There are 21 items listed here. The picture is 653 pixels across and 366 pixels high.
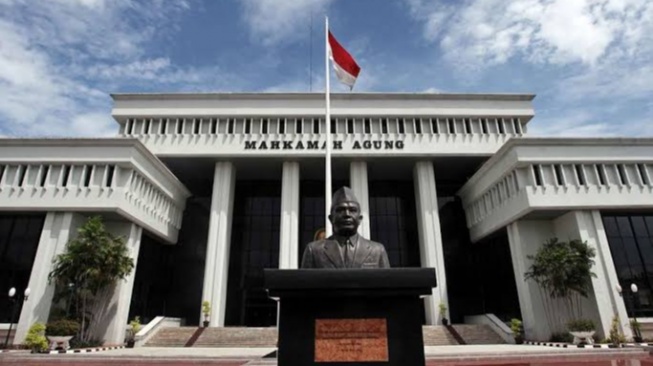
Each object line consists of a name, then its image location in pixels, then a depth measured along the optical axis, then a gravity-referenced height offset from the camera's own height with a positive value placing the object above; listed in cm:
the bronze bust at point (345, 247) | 711 +118
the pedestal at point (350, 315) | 591 -2
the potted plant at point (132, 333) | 2686 -121
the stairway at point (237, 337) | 2817 -163
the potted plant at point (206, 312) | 3167 +20
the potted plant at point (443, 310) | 3199 +19
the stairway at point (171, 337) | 2867 -161
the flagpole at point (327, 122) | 2023 +1006
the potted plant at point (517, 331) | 2733 -129
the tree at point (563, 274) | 2536 +240
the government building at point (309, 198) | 2788 +934
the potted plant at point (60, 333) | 2283 -97
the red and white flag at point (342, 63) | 2219 +1366
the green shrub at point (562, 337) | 2513 -164
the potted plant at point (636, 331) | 2409 -119
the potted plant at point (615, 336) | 2279 -142
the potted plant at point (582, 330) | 2402 -112
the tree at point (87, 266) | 2503 +308
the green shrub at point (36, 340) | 2133 -128
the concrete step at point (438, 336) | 2836 -168
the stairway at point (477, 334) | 2891 -160
